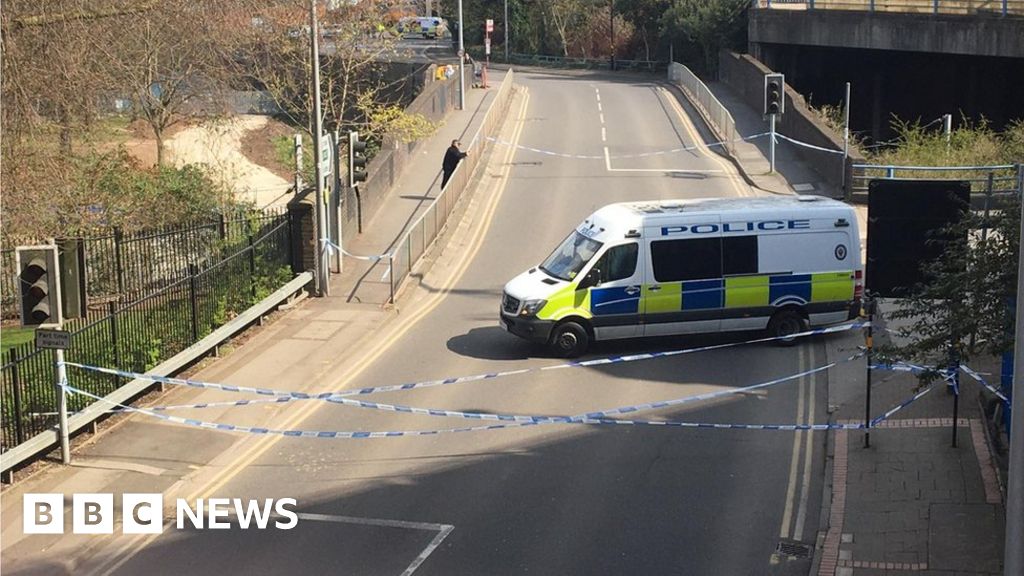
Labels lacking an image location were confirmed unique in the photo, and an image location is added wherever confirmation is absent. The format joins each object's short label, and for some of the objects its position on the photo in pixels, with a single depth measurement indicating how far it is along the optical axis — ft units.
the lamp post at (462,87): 140.46
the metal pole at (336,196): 75.72
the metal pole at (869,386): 43.93
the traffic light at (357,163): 76.84
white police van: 59.41
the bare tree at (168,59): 67.10
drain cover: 37.32
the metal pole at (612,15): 234.95
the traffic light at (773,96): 105.81
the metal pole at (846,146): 97.37
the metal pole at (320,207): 70.08
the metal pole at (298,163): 88.89
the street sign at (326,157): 71.77
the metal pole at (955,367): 39.93
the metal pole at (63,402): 44.70
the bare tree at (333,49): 108.58
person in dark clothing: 94.02
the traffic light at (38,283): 40.55
